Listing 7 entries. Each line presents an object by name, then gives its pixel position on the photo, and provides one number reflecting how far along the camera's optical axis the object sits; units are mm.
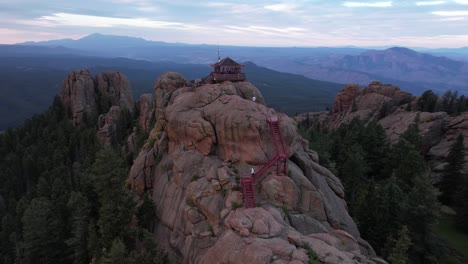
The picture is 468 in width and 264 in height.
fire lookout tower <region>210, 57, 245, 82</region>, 42000
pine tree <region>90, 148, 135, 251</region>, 30906
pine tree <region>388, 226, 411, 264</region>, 27262
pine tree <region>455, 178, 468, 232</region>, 46938
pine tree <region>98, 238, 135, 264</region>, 24902
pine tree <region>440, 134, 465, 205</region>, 55406
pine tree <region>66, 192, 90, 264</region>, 34312
